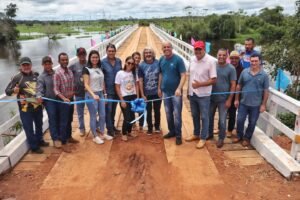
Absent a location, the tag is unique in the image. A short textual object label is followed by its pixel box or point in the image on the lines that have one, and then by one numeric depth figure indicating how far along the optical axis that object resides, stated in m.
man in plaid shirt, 3.54
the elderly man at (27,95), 3.38
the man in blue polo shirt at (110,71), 3.81
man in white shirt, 3.45
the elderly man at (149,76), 3.78
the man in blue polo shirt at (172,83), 3.66
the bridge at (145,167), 2.92
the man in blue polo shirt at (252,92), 3.47
